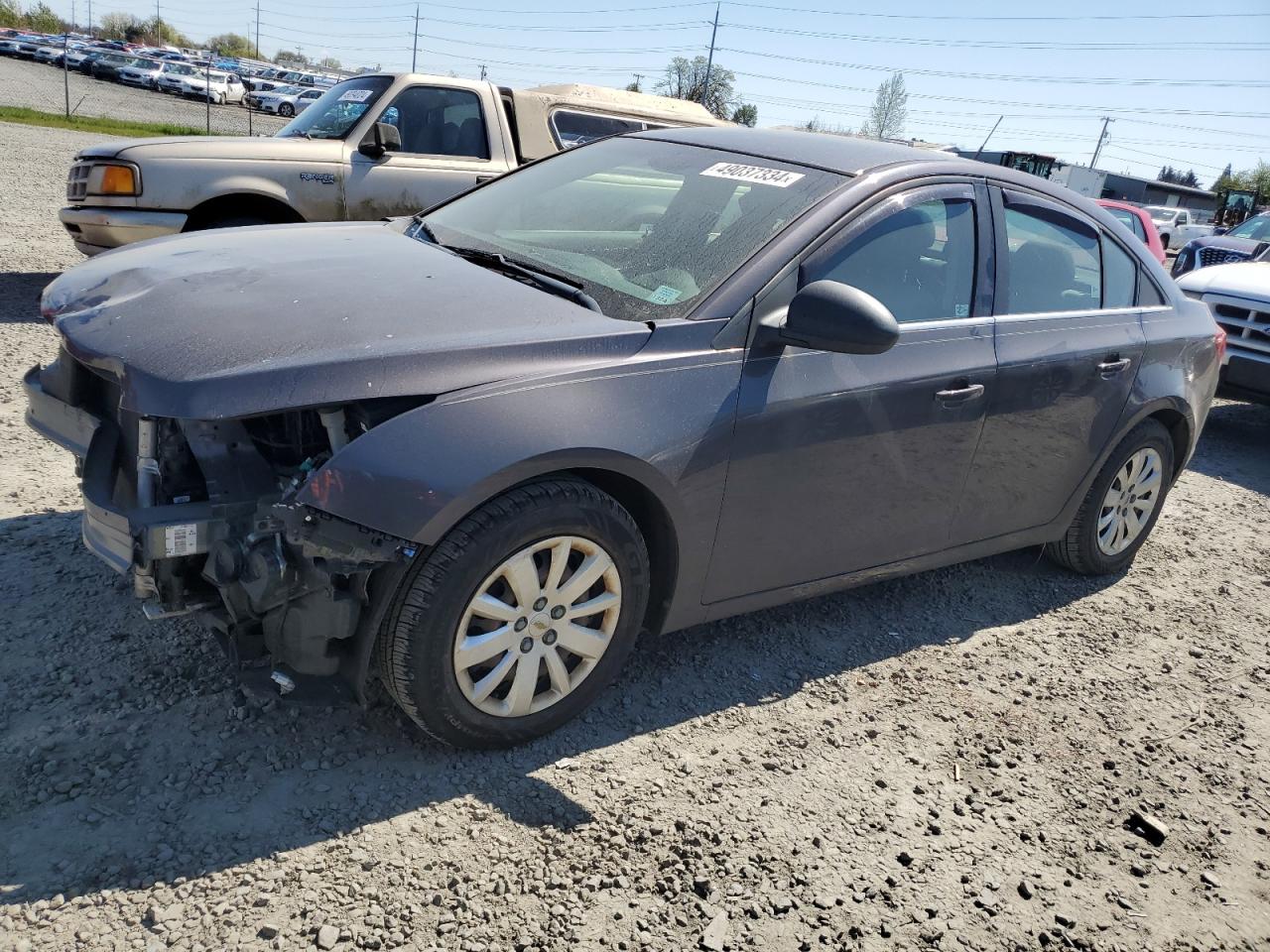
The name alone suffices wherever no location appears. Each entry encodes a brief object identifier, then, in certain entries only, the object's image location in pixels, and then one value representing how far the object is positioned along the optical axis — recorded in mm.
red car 9383
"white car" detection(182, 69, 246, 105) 43688
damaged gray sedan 2520
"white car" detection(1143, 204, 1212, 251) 34750
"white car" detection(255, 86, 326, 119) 41219
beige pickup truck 7004
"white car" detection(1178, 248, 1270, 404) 7598
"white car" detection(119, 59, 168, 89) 44906
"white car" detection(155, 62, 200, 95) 44906
